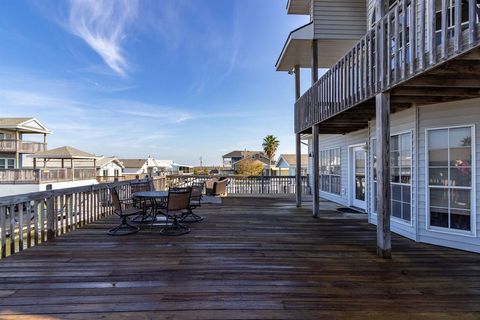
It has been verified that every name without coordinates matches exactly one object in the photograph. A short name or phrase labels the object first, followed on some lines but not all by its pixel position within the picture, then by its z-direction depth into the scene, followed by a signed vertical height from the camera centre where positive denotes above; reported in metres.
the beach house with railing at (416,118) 3.14 +0.81
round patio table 5.70 -0.67
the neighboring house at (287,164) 31.23 -0.16
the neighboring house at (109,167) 34.75 -0.37
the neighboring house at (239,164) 35.72 -0.37
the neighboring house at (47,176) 17.91 -0.79
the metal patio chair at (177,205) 5.34 -0.81
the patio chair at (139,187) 6.96 -0.67
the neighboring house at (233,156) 56.76 +1.47
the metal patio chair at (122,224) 5.39 -1.20
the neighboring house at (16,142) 22.62 +1.90
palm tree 45.28 +2.86
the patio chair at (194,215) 6.54 -1.15
